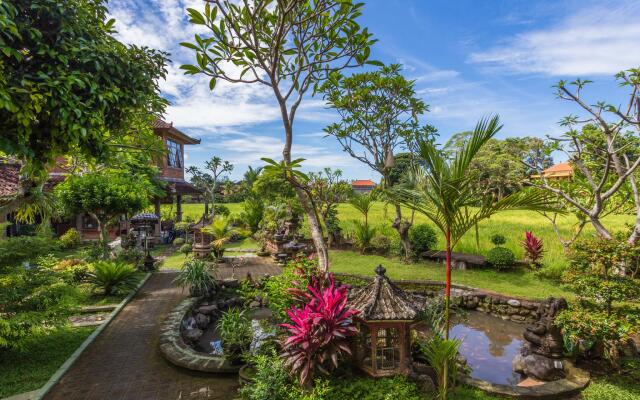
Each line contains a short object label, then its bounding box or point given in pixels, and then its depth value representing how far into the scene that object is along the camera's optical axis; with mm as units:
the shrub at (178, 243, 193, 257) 15094
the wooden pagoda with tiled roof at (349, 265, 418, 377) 3885
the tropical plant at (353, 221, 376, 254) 14578
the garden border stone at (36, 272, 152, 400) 4353
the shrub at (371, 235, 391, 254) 14414
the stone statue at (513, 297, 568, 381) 4953
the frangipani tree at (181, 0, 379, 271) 4288
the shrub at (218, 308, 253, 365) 4969
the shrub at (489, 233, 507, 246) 13000
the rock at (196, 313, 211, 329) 7186
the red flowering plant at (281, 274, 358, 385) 3801
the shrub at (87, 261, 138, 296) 8539
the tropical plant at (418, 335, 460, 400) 3680
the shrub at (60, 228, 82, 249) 15516
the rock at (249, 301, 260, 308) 8383
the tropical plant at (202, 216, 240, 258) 13726
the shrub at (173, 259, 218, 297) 8414
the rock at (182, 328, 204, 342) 6387
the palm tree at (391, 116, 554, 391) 3723
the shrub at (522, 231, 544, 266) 10727
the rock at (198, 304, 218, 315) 7621
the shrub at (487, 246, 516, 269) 10836
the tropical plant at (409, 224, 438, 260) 12977
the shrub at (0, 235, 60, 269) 4922
